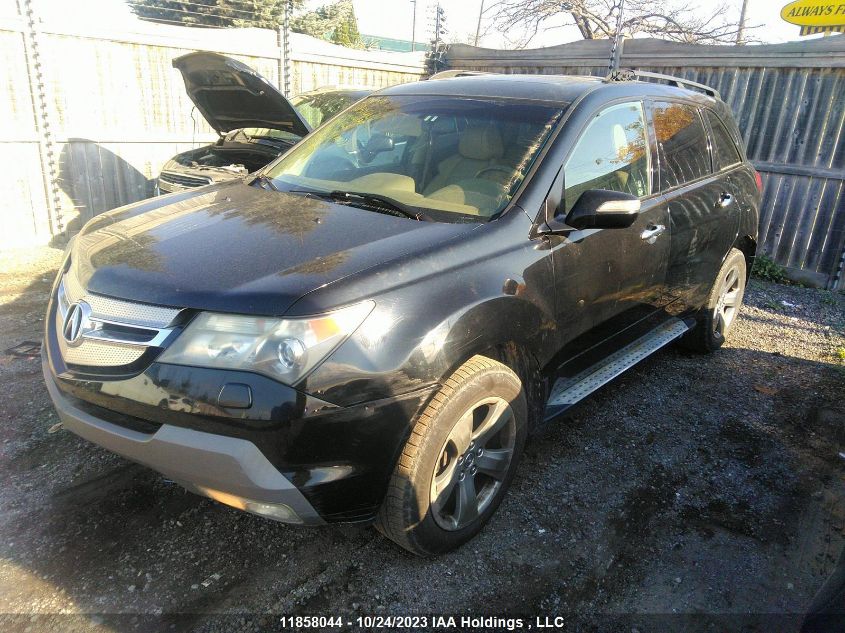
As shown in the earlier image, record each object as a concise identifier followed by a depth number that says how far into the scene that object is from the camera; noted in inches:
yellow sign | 361.2
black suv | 80.7
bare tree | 669.9
